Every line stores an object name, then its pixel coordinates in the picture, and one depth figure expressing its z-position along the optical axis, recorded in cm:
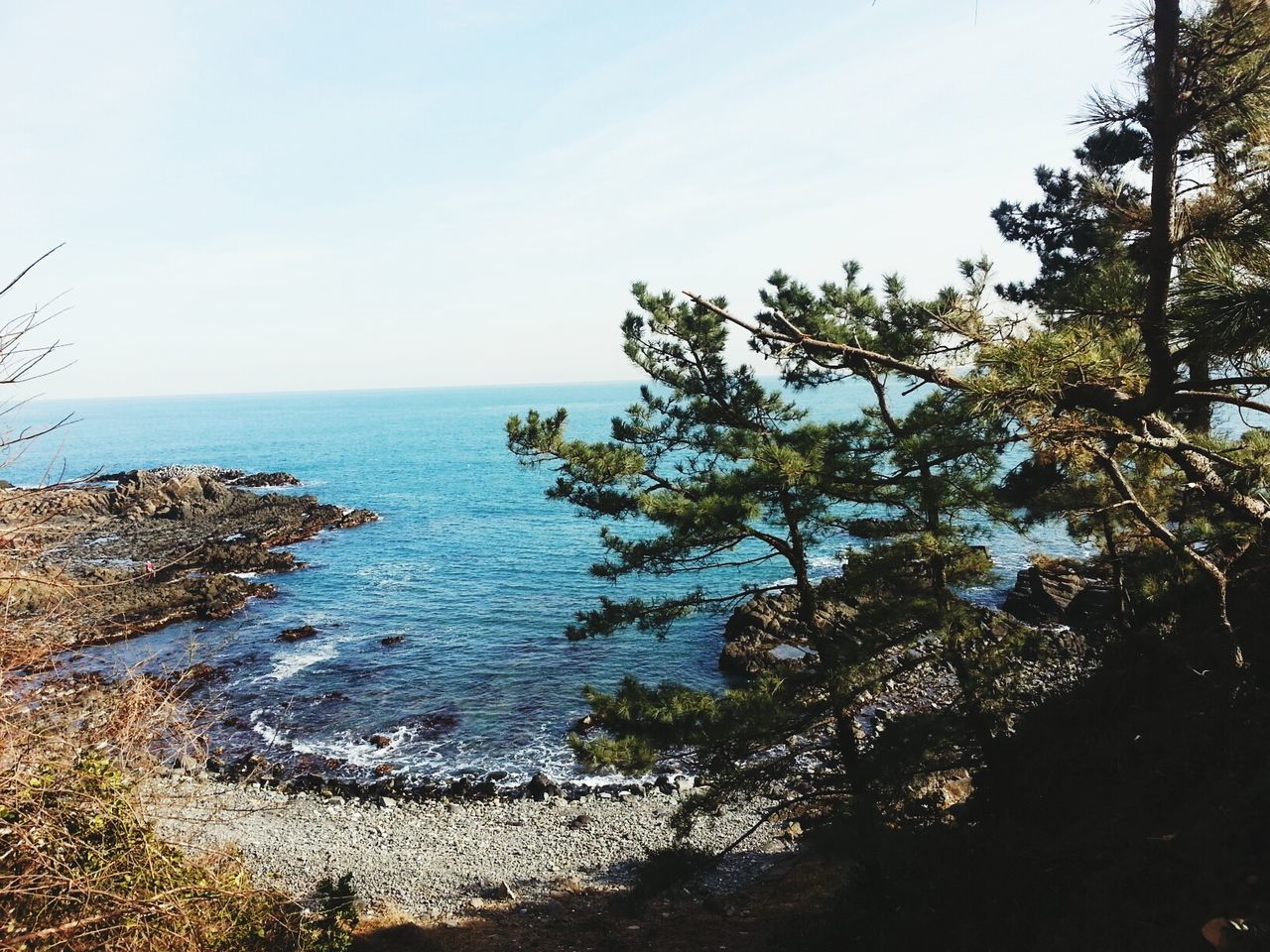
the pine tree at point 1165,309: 443
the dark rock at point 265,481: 6494
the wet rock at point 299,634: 2916
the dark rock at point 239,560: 3766
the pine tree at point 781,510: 930
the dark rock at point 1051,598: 2482
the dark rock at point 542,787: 1839
